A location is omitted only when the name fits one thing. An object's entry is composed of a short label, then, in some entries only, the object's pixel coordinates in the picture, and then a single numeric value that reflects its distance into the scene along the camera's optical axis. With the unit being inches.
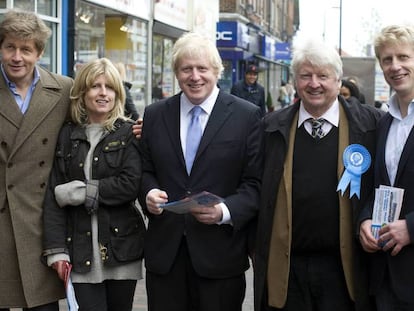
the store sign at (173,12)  675.4
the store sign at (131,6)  531.8
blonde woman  143.8
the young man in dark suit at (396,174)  125.1
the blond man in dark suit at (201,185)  141.2
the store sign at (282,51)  1557.5
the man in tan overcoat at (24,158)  143.1
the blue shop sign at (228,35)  1077.1
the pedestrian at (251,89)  592.1
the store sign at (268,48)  1437.0
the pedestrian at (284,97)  1208.9
